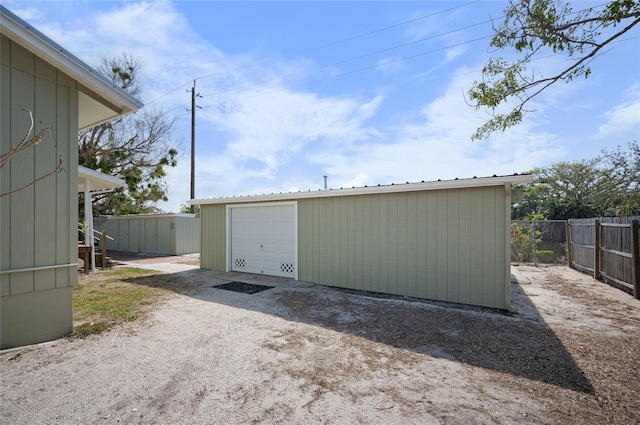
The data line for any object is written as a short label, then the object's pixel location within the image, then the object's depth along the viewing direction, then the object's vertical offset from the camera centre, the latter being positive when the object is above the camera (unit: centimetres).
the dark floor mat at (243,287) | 664 -156
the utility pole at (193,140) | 1518 +401
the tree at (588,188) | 1269 +145
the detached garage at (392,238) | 534 -44
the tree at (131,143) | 1530 +393
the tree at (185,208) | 2694 +93
